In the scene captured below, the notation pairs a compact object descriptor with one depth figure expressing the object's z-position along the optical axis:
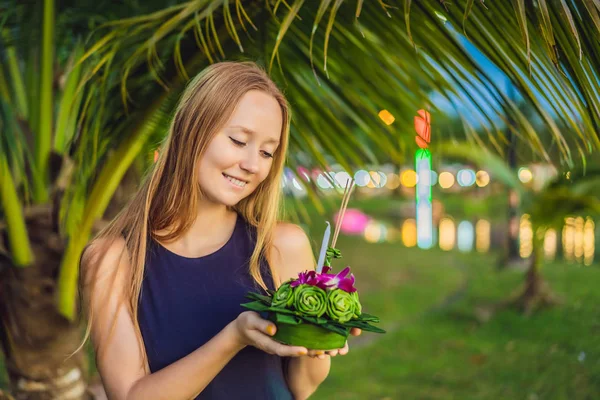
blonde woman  1.29
